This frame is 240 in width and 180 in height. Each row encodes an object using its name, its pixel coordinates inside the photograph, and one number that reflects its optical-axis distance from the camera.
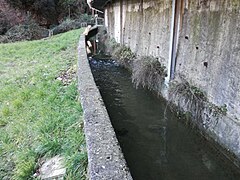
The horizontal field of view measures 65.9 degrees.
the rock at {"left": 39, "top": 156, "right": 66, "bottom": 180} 1.91
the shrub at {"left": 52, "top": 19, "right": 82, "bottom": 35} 16.16
